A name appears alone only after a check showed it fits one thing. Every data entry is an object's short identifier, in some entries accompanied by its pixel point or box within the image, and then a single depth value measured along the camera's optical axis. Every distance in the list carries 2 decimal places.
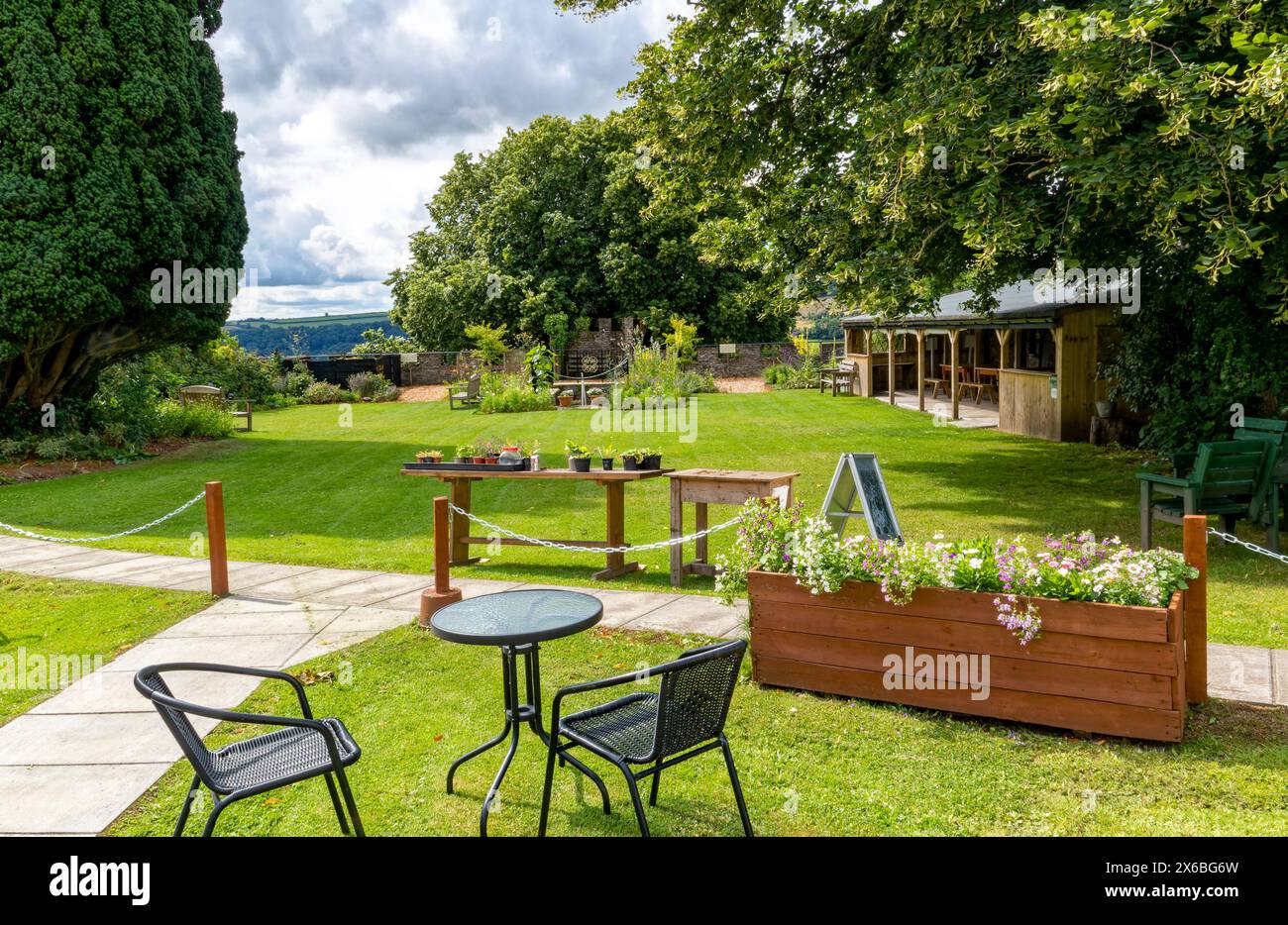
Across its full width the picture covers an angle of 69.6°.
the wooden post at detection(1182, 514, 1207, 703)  5.11
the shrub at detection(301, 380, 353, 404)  32.16
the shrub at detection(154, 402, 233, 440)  20.73
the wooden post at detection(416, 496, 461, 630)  6.98
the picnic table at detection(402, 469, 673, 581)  8.77
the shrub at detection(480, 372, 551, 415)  26.23
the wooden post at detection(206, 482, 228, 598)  8.21
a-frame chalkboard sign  7.17
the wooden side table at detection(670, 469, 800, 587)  7.81
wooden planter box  4.66
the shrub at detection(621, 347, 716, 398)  27.12
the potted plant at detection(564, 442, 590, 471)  8.83
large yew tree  15.59
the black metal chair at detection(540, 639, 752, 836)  3.65
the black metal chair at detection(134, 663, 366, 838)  3.37
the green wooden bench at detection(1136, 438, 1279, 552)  8.62
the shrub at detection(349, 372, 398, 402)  32.62
